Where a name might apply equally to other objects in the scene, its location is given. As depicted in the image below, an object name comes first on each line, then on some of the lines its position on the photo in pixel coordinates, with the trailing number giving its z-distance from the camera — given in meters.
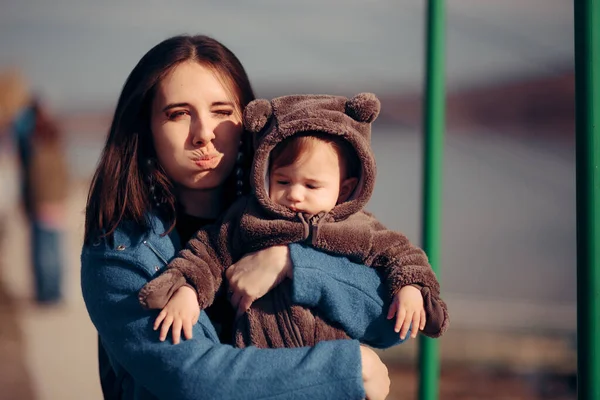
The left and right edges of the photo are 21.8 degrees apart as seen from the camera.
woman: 2.06
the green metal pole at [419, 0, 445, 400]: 2.64
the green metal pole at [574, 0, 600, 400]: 2.03
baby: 2.11
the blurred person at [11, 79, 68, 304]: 7.04
